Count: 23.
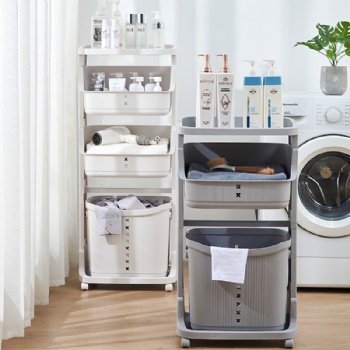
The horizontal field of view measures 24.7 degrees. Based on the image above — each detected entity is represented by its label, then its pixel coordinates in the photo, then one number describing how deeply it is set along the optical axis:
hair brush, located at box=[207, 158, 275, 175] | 3.05
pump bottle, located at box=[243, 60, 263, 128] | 3.02
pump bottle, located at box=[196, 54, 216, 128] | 3.03
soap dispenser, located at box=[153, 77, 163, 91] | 3.78
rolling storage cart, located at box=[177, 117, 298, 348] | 2.97
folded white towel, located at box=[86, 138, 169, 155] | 3.75
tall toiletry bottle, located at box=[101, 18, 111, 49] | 3.76
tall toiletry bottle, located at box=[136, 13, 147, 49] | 3.80
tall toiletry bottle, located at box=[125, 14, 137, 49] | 3.81
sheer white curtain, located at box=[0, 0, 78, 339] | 2.88
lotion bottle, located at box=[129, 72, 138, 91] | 3.79
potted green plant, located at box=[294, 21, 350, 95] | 3.85
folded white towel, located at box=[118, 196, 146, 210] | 3.84
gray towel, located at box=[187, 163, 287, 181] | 2.98
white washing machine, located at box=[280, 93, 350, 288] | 3.78
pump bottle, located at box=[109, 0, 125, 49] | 3.79
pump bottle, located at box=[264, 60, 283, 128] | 3.02
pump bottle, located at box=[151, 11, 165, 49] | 3.81
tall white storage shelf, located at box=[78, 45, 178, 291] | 3.75
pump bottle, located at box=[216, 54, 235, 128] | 3.04
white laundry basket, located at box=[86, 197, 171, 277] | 3.81
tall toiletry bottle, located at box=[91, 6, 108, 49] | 3.81
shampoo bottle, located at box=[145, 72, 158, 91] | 3.80
